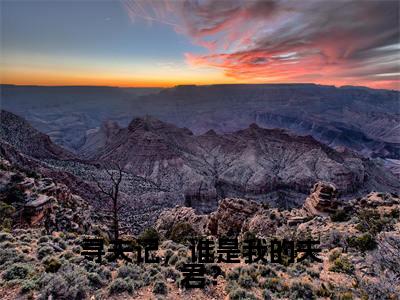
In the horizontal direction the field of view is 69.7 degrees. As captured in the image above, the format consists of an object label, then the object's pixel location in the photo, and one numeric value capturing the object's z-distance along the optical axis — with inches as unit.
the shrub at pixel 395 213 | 849.9
